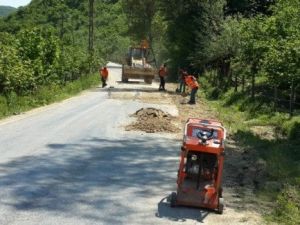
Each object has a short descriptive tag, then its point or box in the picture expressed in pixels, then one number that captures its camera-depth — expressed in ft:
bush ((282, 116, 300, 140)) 56.44
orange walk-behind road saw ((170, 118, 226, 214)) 29.96
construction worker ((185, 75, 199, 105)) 94.58
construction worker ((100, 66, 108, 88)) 133.18
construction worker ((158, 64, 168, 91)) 123.13
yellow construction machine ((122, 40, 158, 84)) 147.54
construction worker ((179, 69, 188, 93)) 114.93
